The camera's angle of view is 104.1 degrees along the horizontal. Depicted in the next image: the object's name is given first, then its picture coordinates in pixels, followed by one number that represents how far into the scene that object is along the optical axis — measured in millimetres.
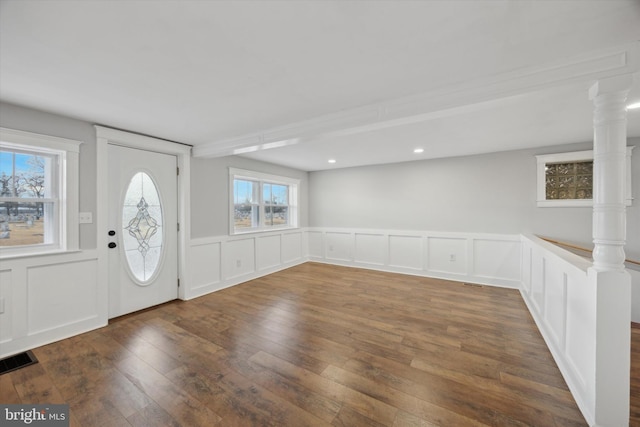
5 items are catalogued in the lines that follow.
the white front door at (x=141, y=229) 3158
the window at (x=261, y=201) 4785
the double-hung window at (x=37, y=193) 2426
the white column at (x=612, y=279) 1513
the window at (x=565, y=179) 3791
